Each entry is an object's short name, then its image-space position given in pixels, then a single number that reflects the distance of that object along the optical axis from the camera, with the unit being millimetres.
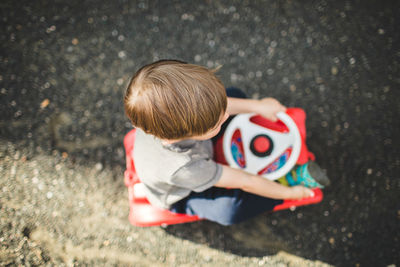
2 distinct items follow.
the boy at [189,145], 522
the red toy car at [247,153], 834
